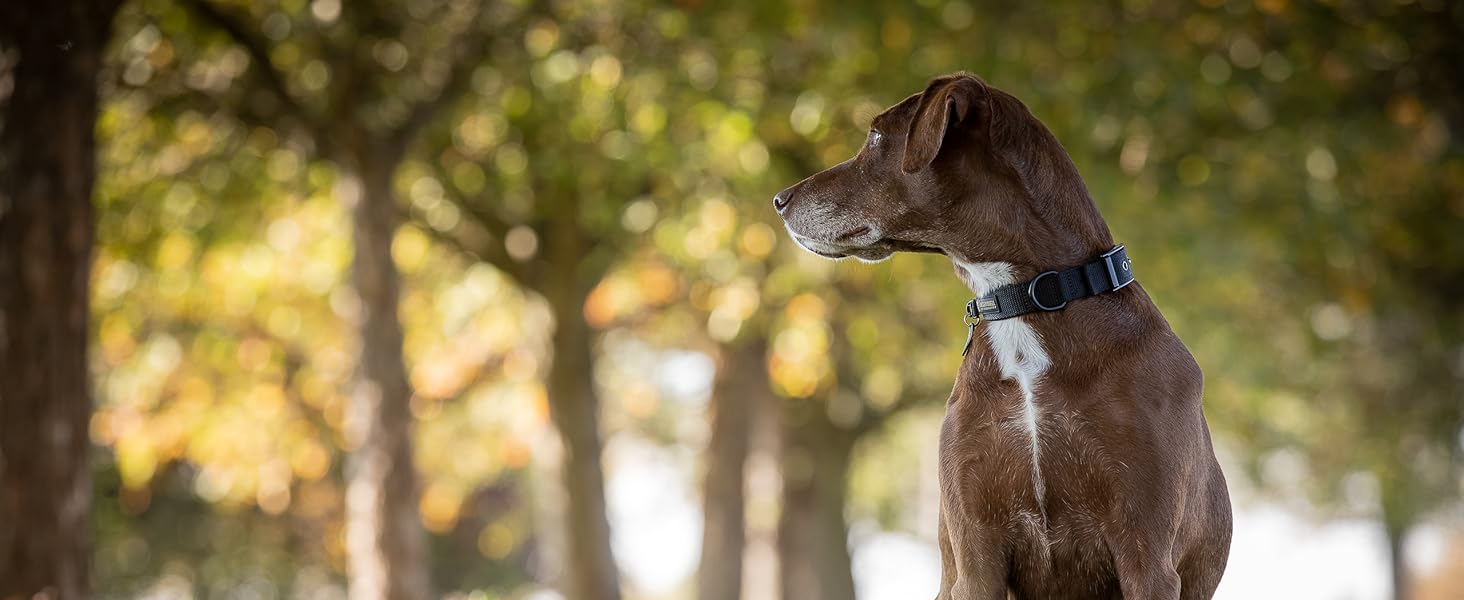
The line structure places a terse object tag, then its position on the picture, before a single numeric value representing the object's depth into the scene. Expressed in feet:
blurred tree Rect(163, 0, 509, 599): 34.99
